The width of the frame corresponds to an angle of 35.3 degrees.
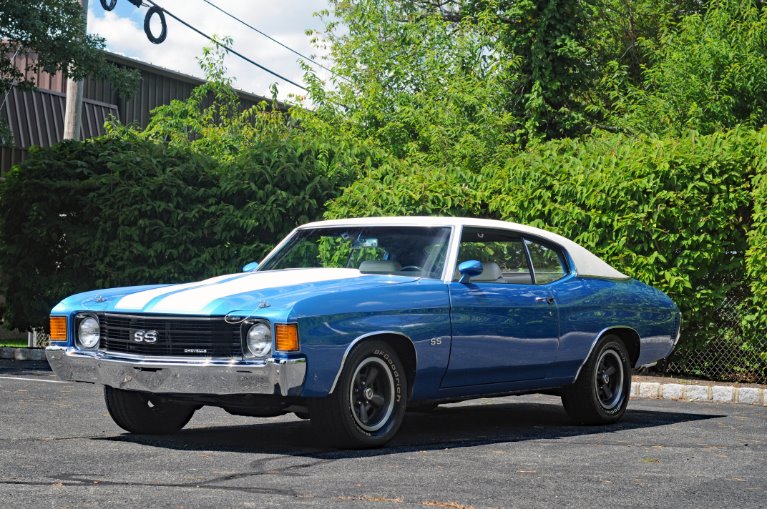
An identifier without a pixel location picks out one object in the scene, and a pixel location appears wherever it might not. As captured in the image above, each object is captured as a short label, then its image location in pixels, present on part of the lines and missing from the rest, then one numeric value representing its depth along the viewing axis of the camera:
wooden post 21.97
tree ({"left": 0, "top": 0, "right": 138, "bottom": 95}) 18.27
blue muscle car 7.56
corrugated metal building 28.39
